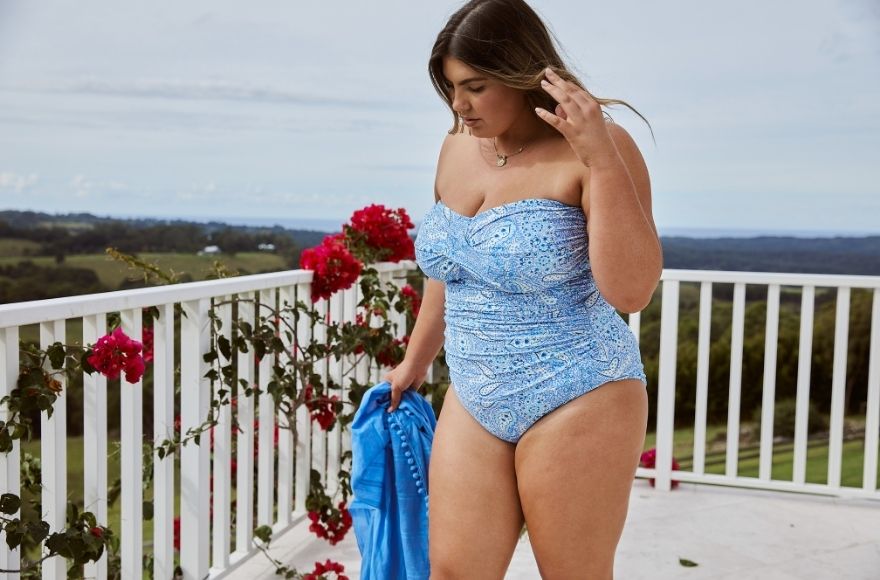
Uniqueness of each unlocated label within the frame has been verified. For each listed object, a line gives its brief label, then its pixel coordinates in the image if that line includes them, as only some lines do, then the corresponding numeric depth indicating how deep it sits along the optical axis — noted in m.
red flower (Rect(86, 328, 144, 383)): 1.96
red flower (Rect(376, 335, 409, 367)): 3.48
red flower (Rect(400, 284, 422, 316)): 3.74
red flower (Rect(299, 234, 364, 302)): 3.23
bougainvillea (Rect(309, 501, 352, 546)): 3.22
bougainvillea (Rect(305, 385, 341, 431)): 3.21
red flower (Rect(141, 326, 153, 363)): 2.68
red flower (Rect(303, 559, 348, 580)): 2.82
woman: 1.51
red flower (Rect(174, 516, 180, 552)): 2.99
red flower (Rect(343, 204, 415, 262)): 3.55
